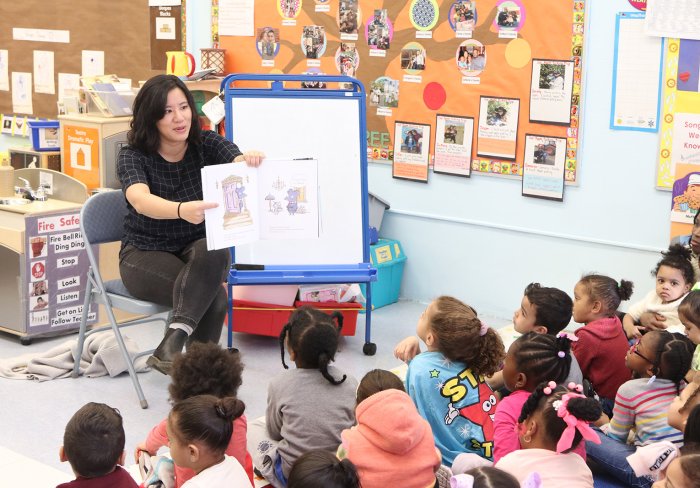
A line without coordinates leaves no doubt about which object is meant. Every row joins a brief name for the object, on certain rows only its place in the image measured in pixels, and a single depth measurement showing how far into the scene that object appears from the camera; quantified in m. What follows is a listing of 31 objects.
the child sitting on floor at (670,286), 3.54
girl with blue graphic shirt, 2.72
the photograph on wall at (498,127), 4.73
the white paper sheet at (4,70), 6.61
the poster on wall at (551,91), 4.52
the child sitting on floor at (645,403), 2.78
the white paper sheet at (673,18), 4.08
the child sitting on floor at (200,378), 2.65
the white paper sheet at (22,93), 6.55
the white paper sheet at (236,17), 5.59
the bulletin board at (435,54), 4.54
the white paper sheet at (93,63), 6.10
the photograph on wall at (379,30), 5.07
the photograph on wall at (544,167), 4.61
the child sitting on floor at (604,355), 3.24
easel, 4.38
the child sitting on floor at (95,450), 2.17
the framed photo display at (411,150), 5.06
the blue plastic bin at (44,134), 5.24
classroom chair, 3.71
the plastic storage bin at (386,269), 5.03
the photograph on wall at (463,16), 4.77
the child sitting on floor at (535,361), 2.79
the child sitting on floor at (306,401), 2.63
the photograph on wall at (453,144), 4.90
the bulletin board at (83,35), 5.92
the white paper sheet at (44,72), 6.38
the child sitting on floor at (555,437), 2.20
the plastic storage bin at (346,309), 4.55
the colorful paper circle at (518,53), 4.62
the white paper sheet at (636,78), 4.26
